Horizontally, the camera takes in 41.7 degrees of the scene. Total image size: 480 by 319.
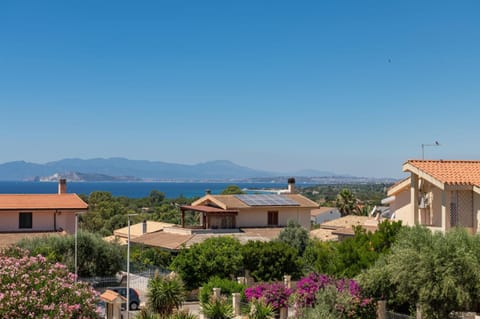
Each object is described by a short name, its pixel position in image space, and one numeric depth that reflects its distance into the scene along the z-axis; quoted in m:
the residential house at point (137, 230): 62.97
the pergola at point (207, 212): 50.16
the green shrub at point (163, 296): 30.72
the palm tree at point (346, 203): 100.06
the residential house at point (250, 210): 50.94
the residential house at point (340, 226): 44.02
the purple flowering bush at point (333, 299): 25.48
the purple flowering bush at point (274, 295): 28.95
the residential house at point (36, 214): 46.56
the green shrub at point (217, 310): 28.06
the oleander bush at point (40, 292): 19.60
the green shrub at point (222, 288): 33.62
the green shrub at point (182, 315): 23.55
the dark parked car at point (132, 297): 34.40
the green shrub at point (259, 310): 26.95
